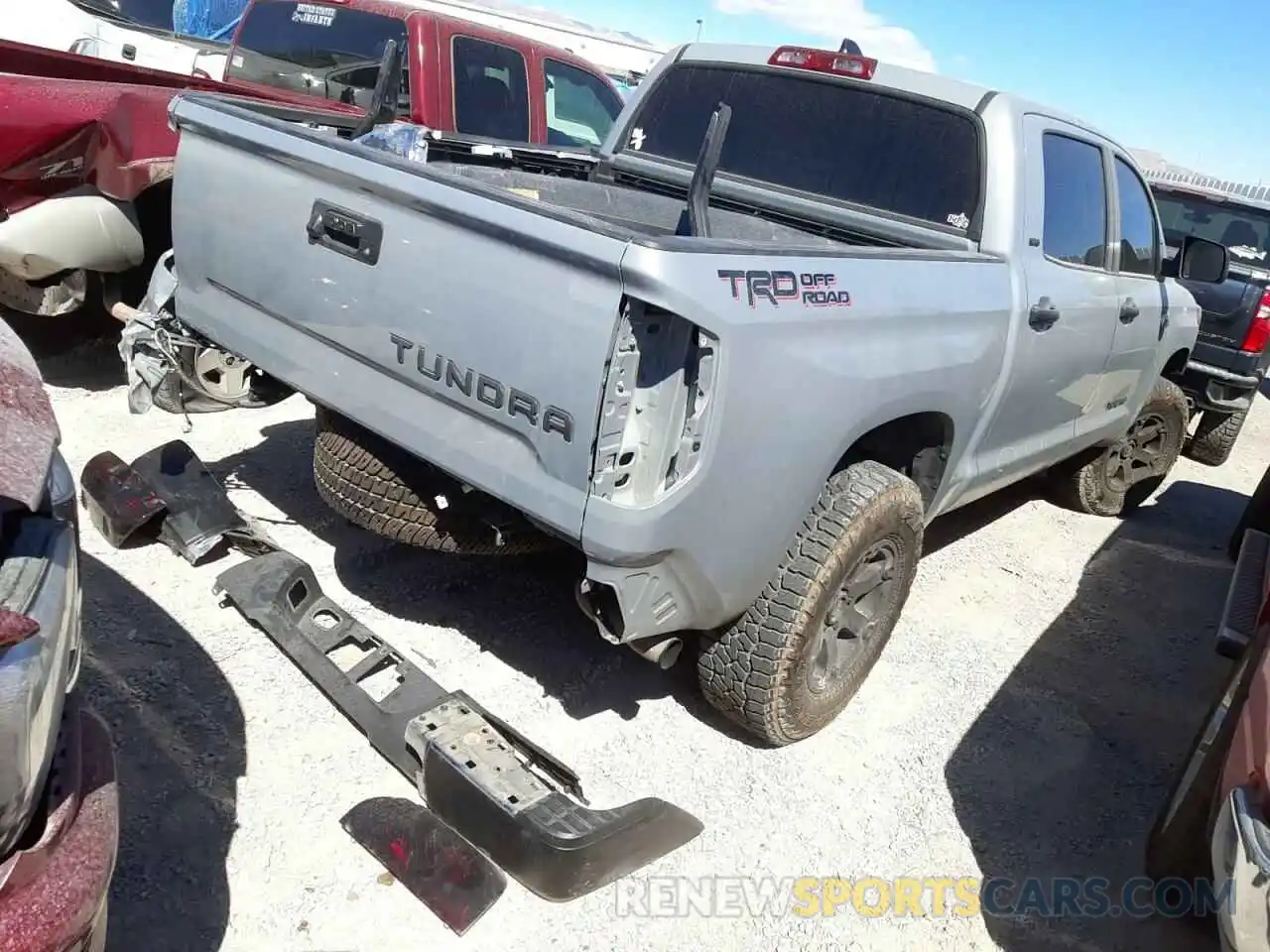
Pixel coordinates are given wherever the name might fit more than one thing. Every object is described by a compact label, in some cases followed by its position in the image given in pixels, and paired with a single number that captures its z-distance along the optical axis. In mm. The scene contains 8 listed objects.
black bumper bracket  2387
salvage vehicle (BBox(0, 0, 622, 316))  4070
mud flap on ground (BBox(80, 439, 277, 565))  3463
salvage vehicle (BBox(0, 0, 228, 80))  7246
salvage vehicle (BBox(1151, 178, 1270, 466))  6516
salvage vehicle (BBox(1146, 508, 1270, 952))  1835
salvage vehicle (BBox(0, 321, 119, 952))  1375
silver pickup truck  2264
